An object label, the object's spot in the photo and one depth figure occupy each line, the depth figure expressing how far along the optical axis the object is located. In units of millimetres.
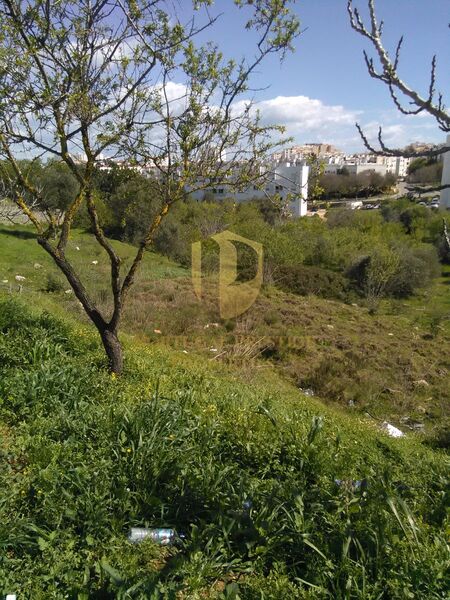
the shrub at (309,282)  21922
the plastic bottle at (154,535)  2486
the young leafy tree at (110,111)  4285
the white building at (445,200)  42556
